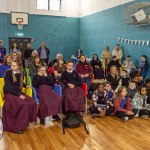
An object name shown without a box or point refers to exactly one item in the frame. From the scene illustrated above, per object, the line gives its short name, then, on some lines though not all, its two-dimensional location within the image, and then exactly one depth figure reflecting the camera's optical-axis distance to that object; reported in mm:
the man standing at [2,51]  6692
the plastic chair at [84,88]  3187
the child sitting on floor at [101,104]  3329
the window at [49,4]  8413
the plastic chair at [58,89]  3001
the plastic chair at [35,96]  2844
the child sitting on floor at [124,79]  3974
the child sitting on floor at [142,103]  3389
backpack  2857
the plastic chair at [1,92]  2673
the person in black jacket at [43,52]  7215
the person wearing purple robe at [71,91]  2965
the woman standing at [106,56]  6382
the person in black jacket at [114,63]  5608
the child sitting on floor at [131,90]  3608
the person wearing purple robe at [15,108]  2655
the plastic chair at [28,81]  3204
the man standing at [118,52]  6025
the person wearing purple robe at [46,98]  2845
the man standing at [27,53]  6789
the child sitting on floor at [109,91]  3477
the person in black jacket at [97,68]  4758
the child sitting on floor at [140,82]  3959
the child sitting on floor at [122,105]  3253
